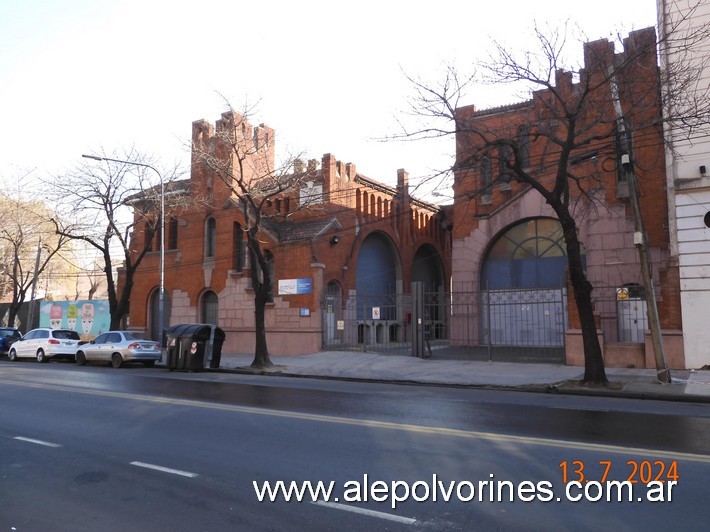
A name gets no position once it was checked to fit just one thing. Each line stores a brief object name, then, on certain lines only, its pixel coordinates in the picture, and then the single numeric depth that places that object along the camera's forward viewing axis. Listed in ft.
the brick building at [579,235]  52.21
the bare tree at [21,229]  109.09
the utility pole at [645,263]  44.73
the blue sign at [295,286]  81.82
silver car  72.64
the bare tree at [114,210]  84.38
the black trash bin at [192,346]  65.62
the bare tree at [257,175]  67.72
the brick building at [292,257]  82.99
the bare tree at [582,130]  44.78
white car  83.61
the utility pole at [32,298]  107.55
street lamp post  77.20
